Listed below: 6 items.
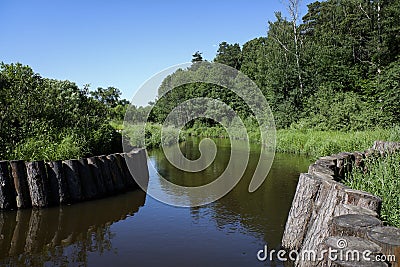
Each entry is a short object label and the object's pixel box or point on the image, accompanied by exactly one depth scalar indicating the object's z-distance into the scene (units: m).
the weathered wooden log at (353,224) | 3.81
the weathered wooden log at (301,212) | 5.88
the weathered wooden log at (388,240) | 3.33
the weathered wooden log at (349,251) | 3.24
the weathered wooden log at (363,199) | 4.68
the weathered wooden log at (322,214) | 4.95
